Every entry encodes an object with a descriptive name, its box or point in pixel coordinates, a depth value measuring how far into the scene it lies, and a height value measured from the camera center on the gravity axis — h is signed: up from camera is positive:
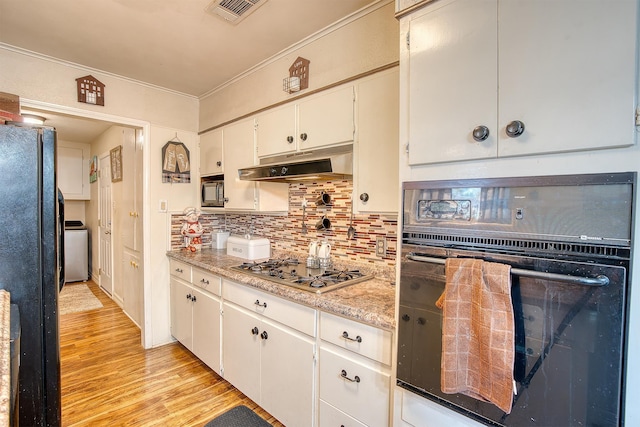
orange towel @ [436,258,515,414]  0.95 -0.39
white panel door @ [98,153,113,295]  4.49 -0.32
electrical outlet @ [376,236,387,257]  2.02 -0.25
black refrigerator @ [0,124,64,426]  0.98 -0.15
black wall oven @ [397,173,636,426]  0.83 -0.21
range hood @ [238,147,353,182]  1.78 +0.25
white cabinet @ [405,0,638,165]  0.82 +0.40
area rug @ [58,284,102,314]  4.05 -1.30
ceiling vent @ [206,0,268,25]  1.73 +1.13
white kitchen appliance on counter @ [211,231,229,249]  3.18 -0.33
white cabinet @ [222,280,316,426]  1.68 -0.87
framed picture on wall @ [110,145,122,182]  3.79 +0.55
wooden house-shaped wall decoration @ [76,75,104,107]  2.54 +0.97
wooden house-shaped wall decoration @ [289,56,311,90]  2.14 +0.95
